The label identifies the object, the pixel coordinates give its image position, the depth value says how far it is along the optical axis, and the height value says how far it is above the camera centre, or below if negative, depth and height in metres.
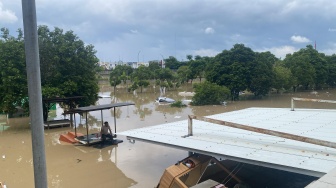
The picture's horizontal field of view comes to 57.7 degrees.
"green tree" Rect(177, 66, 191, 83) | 58.89 +0.25
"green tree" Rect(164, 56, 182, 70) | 85.75 +3.80
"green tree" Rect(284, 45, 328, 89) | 44.59 +1.05
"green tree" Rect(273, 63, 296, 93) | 39.28 -0.52
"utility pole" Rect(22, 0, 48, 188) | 2.43 -0.02
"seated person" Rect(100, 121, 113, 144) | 15.00 -2.74
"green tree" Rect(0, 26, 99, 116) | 18.64 +0.70
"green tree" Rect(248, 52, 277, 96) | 35.58 -0.16
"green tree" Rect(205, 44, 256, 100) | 35.28 +0.78
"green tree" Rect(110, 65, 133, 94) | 52.66 +0.63
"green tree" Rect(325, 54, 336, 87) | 52.22 -0.07
